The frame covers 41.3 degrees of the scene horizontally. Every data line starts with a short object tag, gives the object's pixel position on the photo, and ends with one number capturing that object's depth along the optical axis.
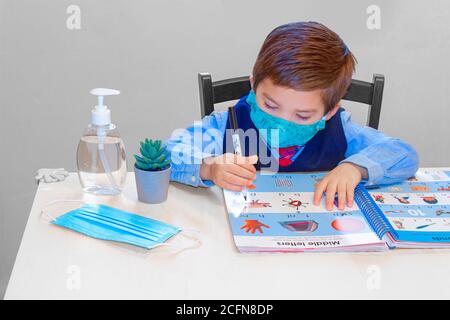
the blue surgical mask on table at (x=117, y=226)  0.88
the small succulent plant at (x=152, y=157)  0.99
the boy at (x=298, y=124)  1.04
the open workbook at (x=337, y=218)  0.87
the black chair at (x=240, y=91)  1.32
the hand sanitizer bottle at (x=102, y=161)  1.04
